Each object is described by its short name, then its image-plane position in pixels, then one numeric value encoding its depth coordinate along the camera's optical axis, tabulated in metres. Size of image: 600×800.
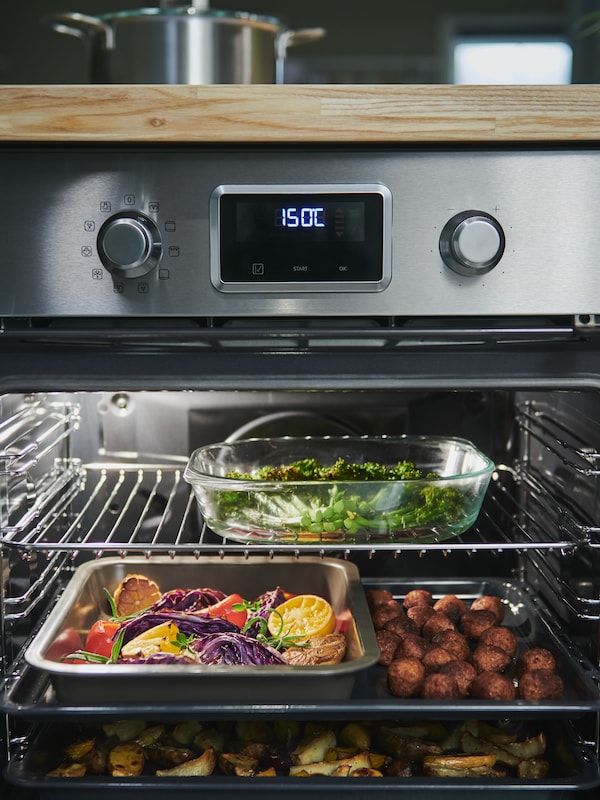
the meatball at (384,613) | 1.27
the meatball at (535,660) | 1.12
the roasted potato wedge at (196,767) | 1.04
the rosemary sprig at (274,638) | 1.17
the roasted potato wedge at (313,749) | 1.09
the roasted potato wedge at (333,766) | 1.06
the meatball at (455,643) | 1.18
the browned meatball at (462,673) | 1.11
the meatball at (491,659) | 1.15
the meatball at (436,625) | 1.25
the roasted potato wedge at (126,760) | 1.06
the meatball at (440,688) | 1.08
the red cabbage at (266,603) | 1.20
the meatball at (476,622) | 1.25
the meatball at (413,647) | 1.17
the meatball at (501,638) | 1.20
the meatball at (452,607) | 1.30
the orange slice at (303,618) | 1.20
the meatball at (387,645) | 1.19
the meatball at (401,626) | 1.23
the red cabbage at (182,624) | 1.17
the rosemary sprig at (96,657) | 1.13
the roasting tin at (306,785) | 1.00
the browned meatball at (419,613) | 1.28
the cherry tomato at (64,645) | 1.13
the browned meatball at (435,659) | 1.15
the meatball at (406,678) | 1.11
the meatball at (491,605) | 1.29
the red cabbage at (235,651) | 1.11
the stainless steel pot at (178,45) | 1.38
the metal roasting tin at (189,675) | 1.03
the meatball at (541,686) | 1.07
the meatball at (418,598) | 1.32
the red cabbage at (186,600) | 1.25
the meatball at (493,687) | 1.08
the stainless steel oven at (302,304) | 0.93
